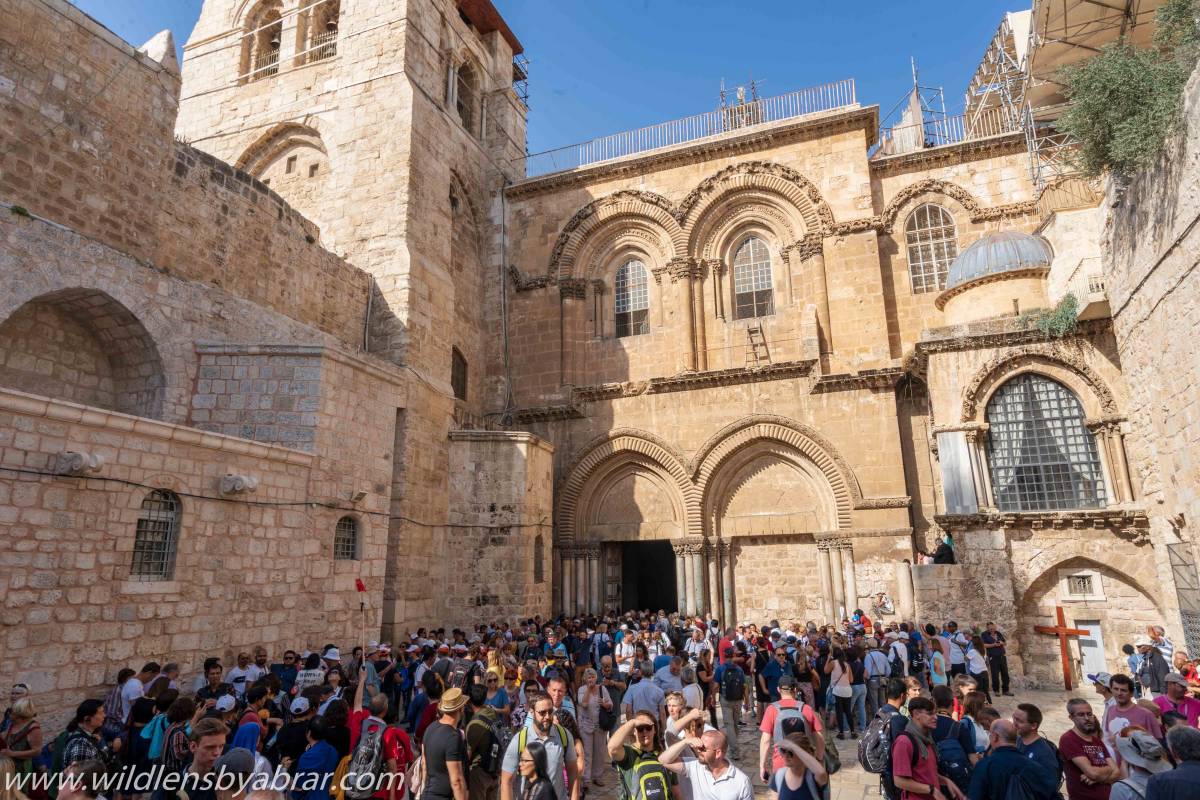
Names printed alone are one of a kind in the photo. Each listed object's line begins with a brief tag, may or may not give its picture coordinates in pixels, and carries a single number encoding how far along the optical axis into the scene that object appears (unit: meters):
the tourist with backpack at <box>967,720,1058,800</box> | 4.03
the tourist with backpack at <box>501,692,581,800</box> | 4.64
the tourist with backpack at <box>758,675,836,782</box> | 4.75
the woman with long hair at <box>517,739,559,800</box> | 4.54
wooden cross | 12.11
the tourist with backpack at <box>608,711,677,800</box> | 4.12
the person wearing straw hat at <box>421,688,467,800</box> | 4.70
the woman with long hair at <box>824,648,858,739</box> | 9.20
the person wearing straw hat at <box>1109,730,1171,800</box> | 4.08
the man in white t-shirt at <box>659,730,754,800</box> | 4.05
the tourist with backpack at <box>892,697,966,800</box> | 4.34
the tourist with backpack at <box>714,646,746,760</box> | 8.24
